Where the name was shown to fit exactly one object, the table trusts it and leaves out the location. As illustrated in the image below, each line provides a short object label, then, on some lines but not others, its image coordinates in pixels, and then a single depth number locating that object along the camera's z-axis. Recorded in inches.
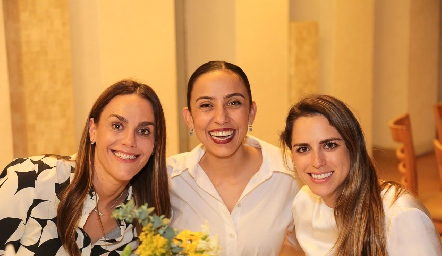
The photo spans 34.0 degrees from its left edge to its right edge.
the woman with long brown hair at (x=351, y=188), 94.8
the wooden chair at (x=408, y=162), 165.5
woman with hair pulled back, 120.2
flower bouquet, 66.3
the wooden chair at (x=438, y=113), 203.5
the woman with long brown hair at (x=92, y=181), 108.0
